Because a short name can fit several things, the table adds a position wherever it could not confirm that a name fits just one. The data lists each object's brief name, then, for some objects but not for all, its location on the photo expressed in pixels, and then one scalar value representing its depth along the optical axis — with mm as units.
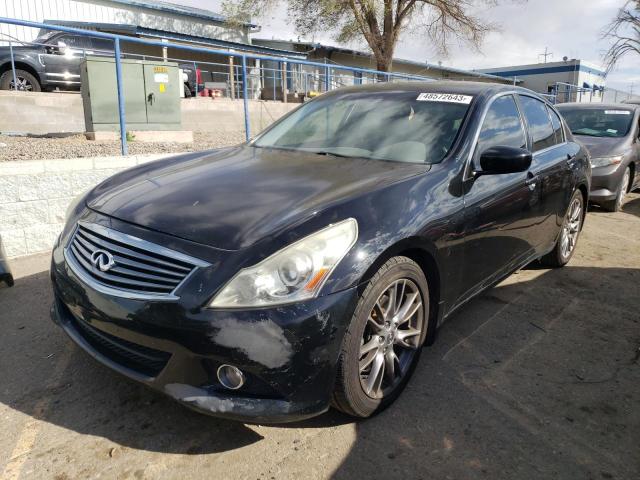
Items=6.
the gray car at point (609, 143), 7203
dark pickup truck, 11625
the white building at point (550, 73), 41031
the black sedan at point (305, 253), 1967
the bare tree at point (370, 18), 20297
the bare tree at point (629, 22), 28016
